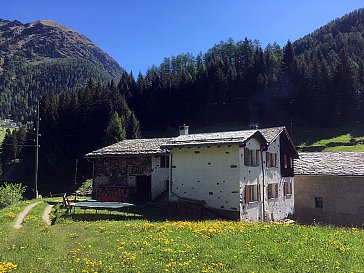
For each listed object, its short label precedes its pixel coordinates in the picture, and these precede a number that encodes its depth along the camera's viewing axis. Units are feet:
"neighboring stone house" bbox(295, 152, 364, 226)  108.88
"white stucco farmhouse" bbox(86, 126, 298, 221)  90.89
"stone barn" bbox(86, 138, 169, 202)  109.09
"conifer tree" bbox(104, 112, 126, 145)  246.88
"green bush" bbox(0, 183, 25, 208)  110.73
